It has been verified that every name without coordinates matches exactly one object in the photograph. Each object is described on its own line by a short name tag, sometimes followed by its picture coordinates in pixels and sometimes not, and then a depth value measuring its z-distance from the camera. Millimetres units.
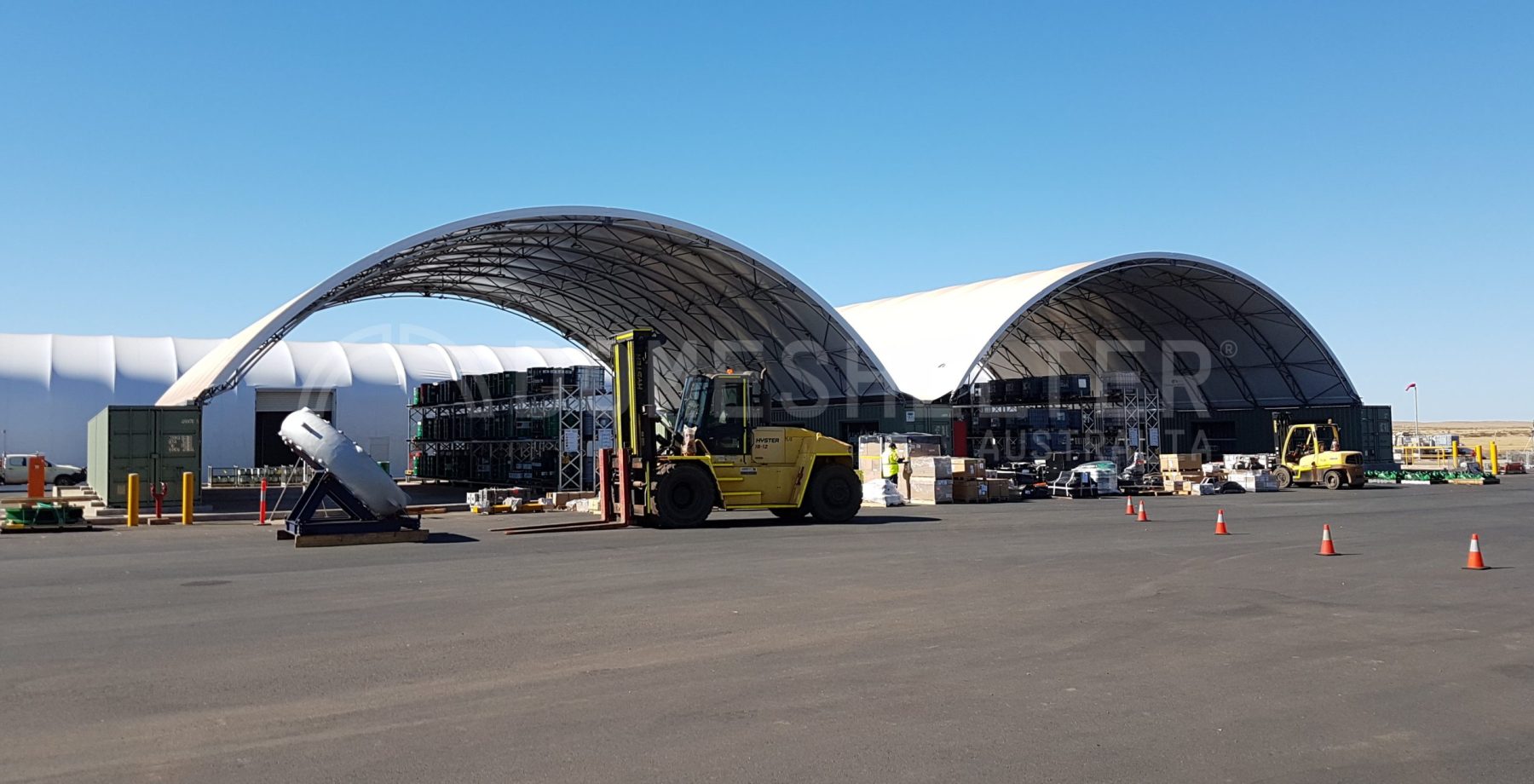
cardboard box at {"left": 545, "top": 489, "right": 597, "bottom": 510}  27453
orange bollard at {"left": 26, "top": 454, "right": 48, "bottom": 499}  27391
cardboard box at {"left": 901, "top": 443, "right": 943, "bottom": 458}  31906
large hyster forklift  20453
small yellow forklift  36188
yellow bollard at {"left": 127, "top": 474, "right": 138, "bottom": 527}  22922
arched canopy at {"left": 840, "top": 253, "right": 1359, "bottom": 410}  38688
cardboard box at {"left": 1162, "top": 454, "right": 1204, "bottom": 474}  36375
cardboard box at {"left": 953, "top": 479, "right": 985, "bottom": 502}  30578
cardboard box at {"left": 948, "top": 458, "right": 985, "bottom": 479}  30672
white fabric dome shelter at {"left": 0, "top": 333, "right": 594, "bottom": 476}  44750
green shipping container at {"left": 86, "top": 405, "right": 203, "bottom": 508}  25797
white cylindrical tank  17562
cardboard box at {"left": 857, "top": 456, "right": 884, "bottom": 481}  32528
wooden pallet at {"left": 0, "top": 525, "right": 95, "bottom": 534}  20984
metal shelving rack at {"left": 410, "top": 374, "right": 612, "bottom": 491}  30531
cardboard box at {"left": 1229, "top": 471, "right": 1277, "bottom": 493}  36344
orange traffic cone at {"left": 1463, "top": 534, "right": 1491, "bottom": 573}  13406
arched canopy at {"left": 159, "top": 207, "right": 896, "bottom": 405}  28953
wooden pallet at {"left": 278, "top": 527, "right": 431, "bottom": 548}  17125
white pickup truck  39062
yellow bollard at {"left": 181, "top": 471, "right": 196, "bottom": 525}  23469
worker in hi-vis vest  31078
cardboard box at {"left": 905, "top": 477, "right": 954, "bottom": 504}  30000
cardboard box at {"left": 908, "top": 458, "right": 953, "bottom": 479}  30078
